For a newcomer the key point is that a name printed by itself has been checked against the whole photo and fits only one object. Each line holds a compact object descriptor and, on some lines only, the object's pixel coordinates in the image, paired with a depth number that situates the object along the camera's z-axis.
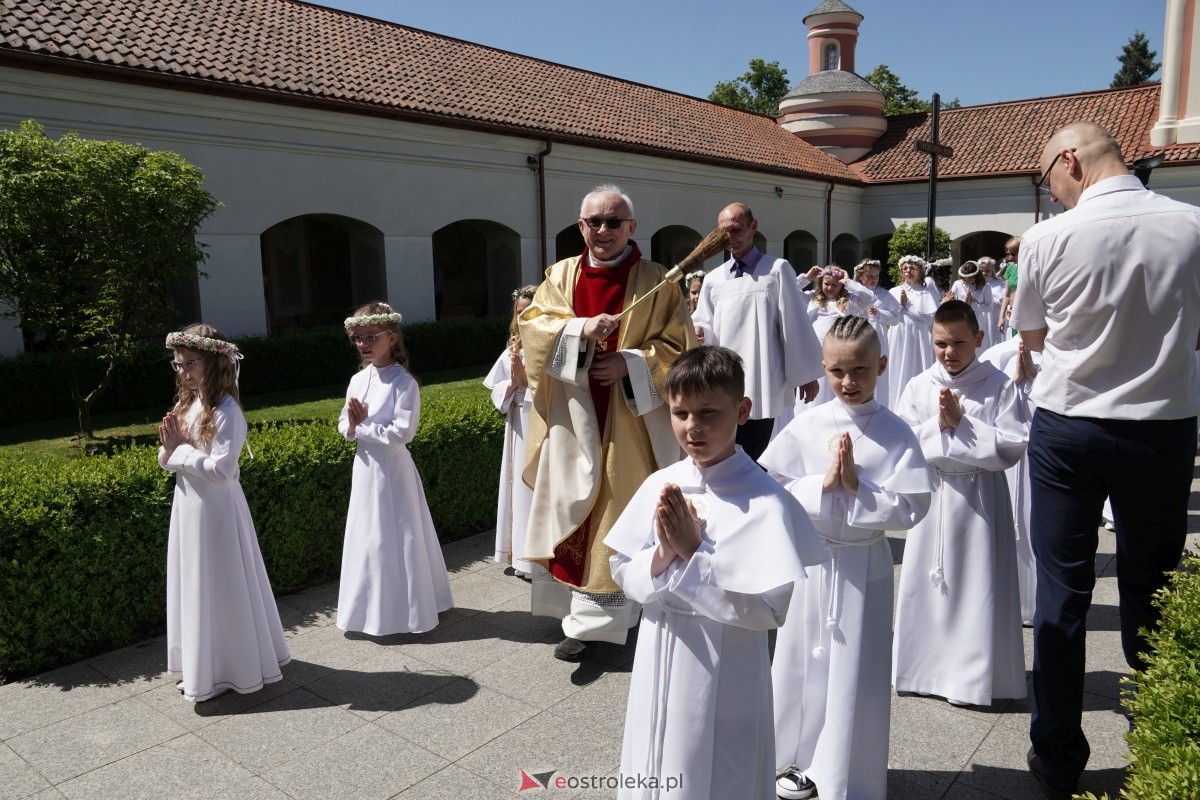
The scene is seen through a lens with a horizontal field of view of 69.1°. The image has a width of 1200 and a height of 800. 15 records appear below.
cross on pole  19.91
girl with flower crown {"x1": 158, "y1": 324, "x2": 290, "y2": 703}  4.21
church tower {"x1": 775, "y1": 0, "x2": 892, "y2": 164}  34.09
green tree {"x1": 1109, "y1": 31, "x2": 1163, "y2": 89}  64.19
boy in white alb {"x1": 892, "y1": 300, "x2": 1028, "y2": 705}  4.07
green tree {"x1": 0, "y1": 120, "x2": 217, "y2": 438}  9.00
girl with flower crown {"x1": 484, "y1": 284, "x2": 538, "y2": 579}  5.57
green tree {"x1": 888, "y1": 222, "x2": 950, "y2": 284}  29.25
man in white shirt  2.98
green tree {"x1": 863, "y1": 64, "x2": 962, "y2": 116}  55.41
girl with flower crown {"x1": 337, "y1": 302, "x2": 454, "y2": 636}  5.07
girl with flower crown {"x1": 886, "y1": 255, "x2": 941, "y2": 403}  11.99
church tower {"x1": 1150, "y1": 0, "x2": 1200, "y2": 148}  20.17
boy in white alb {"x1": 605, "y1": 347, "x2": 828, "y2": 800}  2.58
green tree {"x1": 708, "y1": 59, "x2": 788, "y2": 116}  55.88
